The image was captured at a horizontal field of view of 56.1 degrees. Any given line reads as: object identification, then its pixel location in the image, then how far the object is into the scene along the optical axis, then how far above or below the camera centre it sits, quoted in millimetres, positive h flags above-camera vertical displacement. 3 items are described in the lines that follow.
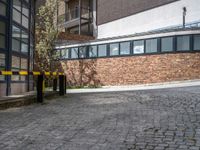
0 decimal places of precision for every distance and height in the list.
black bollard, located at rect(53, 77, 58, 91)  8533 -403
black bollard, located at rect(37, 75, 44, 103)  6694 -604
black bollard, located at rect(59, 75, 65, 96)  8310 -480
